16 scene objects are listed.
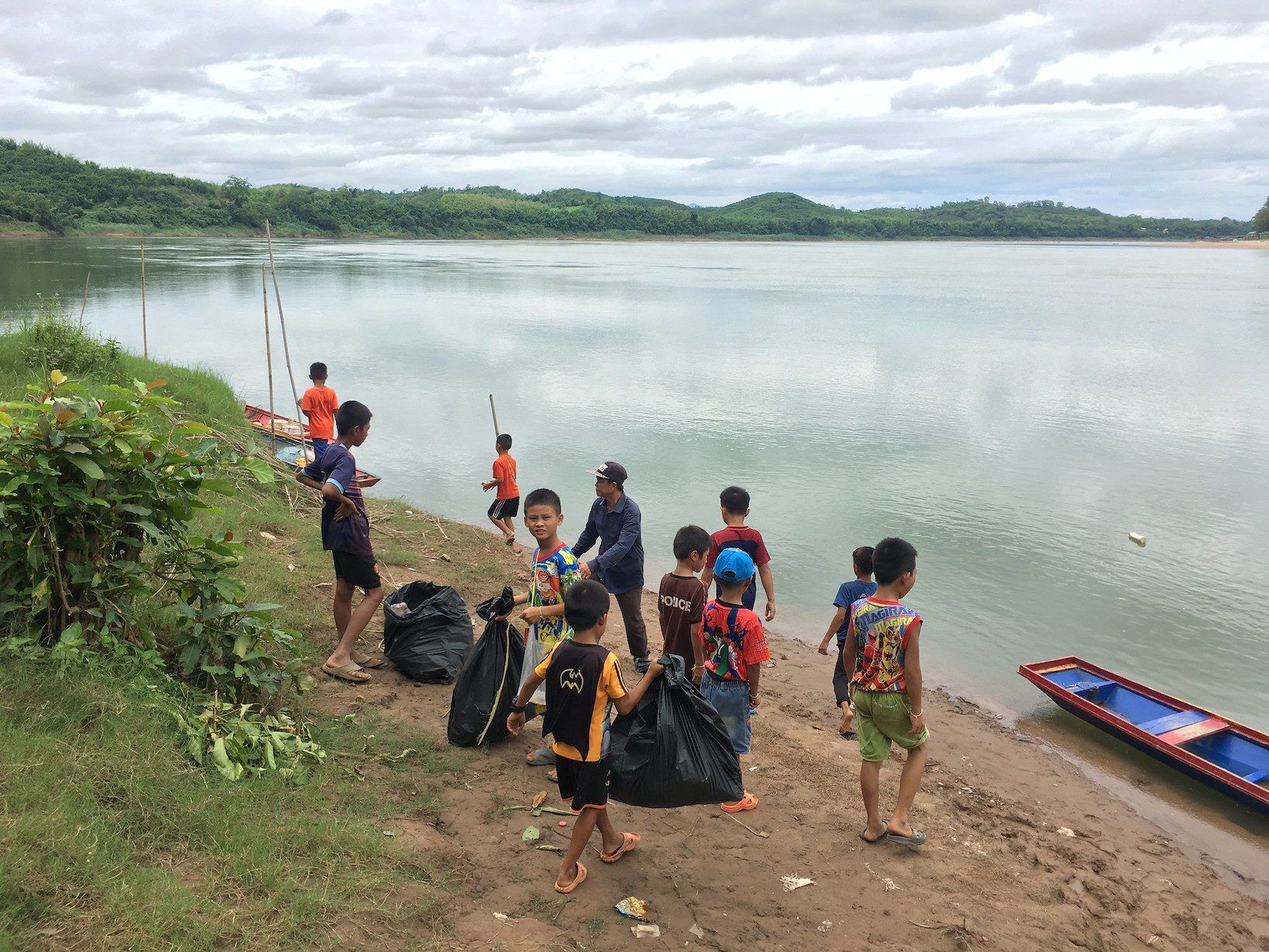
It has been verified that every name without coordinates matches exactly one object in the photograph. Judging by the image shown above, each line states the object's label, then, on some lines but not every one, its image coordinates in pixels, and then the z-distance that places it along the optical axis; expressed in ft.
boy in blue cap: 14.85
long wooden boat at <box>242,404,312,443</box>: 39.75
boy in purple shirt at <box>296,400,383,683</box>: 17.92
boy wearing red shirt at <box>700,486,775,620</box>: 18.43
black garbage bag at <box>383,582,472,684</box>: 19.01
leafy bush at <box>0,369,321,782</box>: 12.80
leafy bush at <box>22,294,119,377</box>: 35.65
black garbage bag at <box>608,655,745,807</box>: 12.63
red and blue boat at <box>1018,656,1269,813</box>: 20.48
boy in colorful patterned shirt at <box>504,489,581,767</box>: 15.47
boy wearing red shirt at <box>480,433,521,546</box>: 32.86
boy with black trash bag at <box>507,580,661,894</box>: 12.21
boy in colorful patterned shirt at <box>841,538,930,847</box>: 13.93
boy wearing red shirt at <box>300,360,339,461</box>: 32.71
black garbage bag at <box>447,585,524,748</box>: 16.20
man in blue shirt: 18.67
